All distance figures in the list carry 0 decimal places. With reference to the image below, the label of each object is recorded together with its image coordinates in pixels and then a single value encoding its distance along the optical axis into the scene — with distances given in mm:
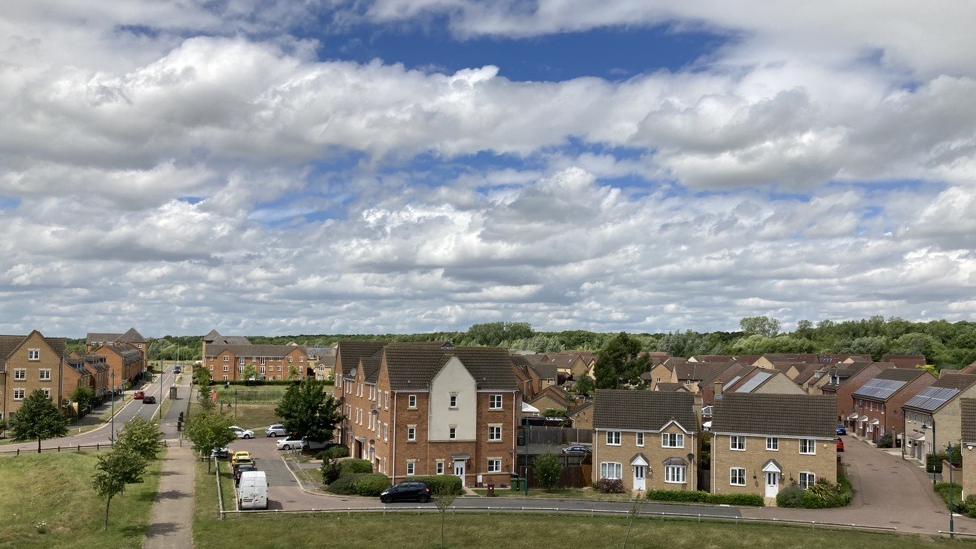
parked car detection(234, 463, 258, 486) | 60362
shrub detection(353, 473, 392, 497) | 56312
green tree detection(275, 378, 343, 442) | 73688
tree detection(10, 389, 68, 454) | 77875
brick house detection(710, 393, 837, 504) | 57969
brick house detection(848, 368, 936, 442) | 87938
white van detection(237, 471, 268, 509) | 49750
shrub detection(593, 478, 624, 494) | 60719
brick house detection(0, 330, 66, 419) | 96438
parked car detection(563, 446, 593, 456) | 69662
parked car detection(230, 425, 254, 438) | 89131
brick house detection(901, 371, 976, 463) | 73750
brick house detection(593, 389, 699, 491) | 60906
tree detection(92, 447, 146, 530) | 46656
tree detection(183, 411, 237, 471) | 66500
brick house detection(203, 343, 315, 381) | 175000
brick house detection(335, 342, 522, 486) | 61625
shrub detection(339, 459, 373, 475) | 62159
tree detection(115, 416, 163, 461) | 56156
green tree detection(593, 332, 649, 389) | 118312
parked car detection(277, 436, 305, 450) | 76625
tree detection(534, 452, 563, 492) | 61344
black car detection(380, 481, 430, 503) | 53719
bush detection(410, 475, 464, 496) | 57469
